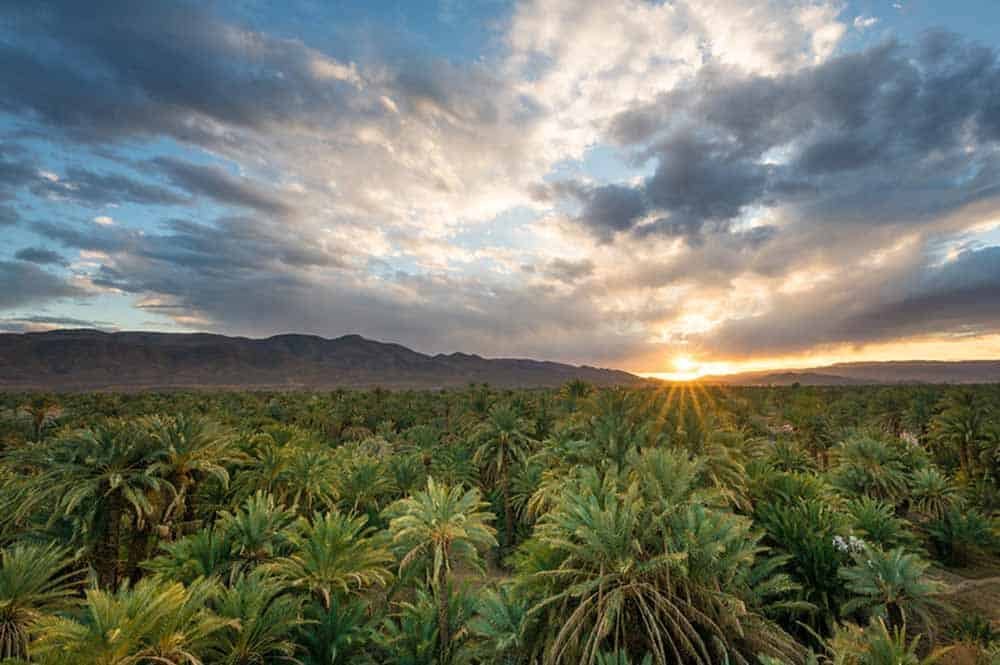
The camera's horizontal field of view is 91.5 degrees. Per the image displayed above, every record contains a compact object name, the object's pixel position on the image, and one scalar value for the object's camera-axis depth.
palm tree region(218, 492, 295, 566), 21.30
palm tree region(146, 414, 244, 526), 20.58
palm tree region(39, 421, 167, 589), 19.14
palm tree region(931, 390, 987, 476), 38.41
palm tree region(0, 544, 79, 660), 14.48
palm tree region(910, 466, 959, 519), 31.38
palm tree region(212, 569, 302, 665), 15.55
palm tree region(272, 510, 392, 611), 20.16
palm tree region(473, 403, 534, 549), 38.38
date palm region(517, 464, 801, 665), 12.77
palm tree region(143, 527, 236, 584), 19.66
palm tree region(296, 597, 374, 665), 18.22
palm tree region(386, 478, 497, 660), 18.55
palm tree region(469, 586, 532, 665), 14.66
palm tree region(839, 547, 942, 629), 18.06
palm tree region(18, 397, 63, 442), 44.50
